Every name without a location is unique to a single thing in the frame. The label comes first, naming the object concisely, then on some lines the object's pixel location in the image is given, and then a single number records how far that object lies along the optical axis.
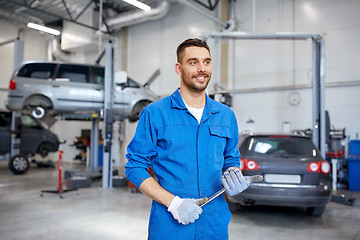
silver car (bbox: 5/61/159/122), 6.58
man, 1.35
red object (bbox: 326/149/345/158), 6.62
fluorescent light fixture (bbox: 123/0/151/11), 5.34
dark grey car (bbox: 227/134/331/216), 3.66
